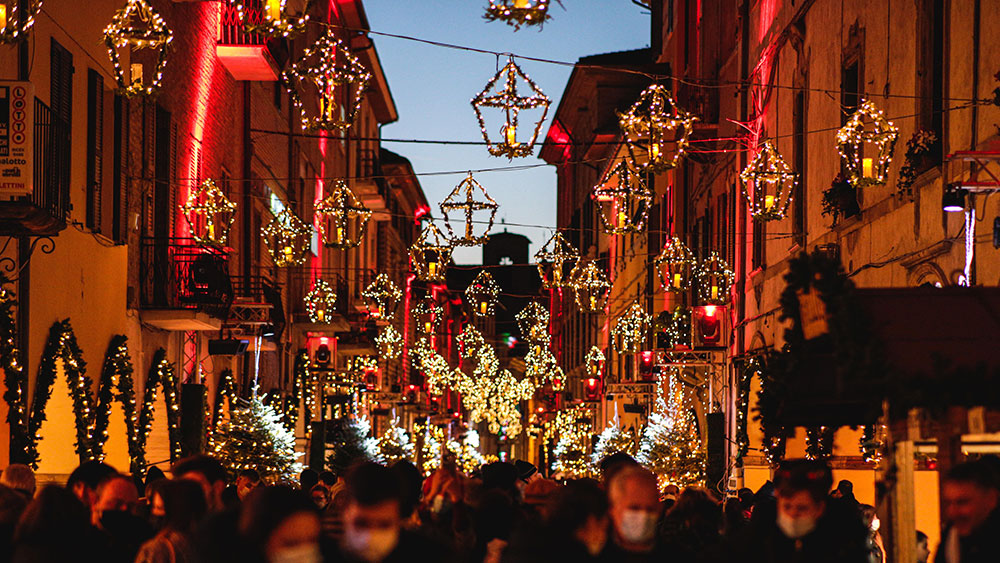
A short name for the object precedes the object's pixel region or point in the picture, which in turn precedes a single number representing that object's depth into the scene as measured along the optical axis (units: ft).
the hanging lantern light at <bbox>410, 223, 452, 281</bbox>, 75.56
